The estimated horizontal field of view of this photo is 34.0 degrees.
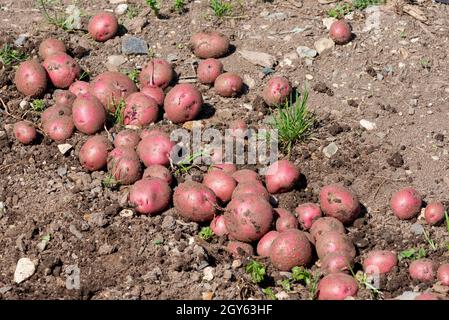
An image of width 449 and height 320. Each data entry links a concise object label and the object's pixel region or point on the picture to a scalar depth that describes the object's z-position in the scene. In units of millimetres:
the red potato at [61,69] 4984
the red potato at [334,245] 3838
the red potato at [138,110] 4684
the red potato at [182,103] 4660
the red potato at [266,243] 3930
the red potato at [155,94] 4824
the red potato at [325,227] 3949
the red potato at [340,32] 5387
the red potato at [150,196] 4109
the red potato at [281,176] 4254
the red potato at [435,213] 4102
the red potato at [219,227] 4070
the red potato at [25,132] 4609
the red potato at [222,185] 4156
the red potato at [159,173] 4254
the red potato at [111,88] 4734
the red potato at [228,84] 4945
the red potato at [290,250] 3803
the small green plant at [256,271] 3730
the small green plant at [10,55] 5258
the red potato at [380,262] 3842
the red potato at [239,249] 3943
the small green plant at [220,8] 5691
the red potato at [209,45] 5281
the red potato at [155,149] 4344
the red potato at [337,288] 3582
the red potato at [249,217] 3906
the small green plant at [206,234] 4062
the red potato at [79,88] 4871
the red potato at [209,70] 5062
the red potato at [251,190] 4051
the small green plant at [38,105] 4883
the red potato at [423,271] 3771
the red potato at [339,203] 4090
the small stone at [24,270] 3826
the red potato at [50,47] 5223
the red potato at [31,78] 4891
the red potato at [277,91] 4840
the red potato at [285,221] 3992
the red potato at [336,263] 3764
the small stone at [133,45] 5402
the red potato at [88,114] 4539
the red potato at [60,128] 4625
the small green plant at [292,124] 4598
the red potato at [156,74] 4969
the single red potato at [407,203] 4160
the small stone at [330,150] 4633
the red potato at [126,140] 4461
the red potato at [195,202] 4051
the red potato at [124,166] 4273
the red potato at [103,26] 5449
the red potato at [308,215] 4105
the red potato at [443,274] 3698
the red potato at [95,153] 4383
